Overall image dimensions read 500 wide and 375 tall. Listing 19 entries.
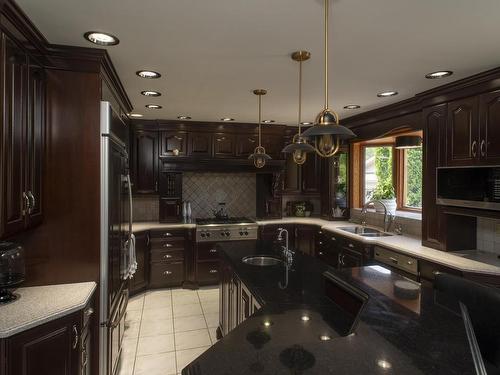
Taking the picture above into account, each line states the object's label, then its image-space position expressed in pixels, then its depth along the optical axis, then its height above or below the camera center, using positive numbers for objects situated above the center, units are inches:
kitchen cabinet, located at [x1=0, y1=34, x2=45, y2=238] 63.6 +10.2
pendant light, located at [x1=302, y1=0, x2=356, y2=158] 59.7 +10.2
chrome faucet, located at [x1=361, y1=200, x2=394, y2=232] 164.6 -15.8
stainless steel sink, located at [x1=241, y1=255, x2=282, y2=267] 108.5 -25.0
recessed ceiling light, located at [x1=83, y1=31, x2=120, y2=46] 76.7 +36.5
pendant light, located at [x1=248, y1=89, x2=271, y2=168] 124.5 +12.1
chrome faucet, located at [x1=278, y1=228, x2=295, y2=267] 100.6 -22.2
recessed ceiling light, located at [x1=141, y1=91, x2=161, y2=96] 127.8 +37.7
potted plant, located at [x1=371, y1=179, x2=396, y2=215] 172.1 -4.7
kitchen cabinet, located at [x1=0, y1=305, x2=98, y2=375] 59.8 -33.2
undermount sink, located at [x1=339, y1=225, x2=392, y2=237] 163.5 -23.4
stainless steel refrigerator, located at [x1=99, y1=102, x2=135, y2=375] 85.7 -16.1
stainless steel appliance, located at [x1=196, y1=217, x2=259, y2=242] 184.5 -25.6
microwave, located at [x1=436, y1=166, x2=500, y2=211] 101.2 +0.3
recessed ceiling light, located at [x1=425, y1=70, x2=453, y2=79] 102.0 +37.0
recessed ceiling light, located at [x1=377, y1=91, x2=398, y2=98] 128.0 +38.2
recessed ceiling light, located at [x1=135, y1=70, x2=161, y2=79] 102.3 +36.8
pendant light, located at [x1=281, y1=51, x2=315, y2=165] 86.3 +11.7
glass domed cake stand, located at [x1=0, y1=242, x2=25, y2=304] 68.6 -17.9
